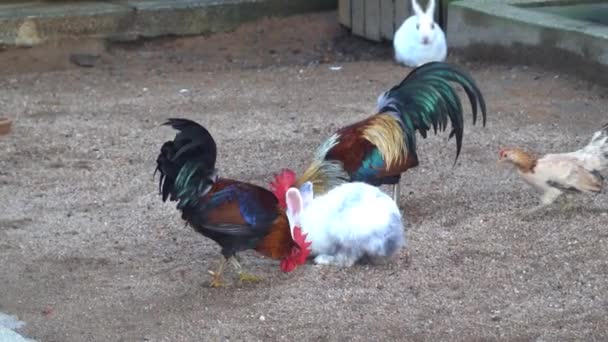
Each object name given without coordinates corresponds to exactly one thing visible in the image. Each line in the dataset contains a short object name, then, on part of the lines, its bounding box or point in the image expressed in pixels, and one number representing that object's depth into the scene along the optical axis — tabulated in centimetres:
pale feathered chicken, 604
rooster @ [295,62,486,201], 575
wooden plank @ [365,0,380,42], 1176
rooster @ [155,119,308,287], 513
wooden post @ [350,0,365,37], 1184
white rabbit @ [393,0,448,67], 1030
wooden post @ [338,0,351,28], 1199
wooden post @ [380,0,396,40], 1163
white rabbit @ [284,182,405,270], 545
